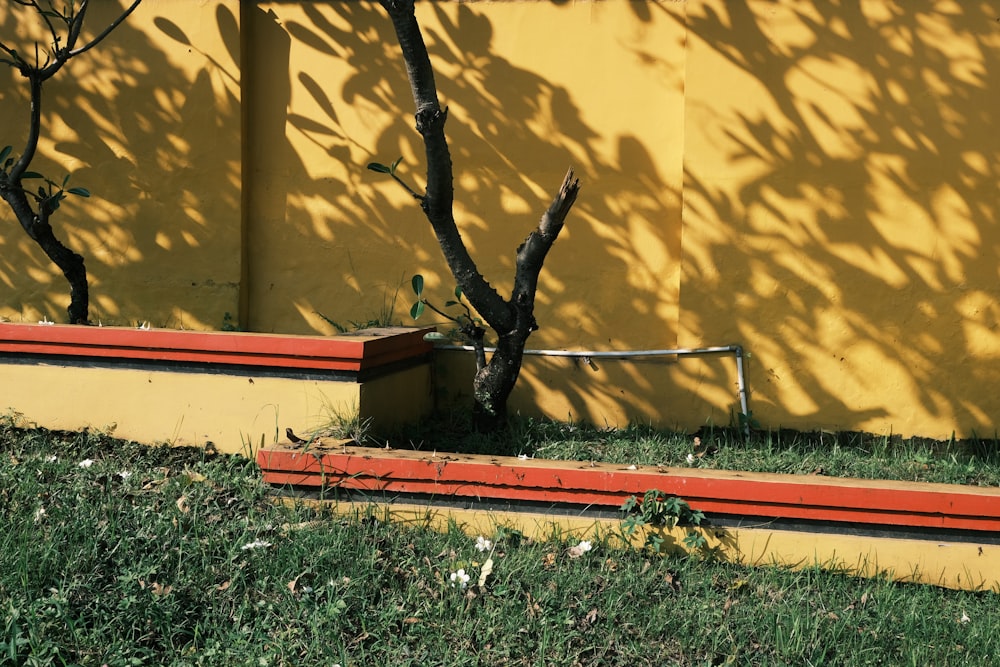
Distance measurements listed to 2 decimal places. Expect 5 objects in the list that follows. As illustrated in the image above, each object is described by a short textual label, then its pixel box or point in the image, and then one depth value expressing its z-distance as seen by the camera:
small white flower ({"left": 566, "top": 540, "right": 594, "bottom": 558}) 3.82
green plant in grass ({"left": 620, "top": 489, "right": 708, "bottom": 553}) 3.86
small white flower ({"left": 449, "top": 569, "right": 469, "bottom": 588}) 3.55
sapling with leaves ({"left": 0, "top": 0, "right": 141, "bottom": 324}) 5.54
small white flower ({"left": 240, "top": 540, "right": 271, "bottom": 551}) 3.68
